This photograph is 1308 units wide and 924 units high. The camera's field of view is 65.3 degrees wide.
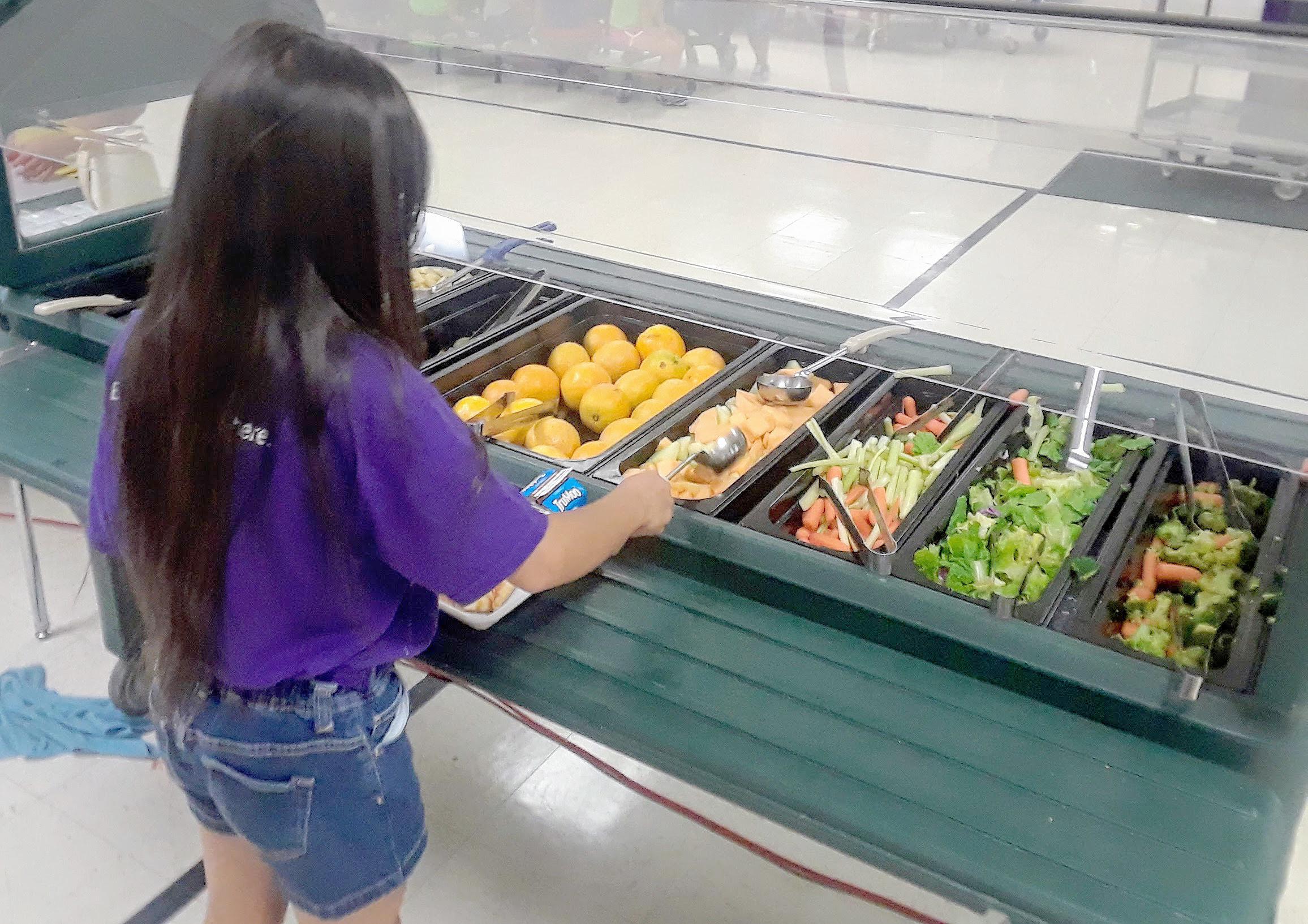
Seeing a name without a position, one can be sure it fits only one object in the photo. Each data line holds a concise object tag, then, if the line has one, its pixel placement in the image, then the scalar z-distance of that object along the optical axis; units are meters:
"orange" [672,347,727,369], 1.68
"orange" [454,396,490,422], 1.54
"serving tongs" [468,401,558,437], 1.49
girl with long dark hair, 0.85
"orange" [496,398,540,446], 1.56
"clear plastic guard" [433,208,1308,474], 1.00
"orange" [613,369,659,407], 1.62
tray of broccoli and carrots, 1.08
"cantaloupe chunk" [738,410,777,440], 1.48
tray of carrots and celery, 1.31
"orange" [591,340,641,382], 1.70
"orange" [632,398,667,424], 1.57
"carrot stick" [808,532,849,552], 1.28
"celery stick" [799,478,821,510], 1.36
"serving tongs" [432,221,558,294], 1.75
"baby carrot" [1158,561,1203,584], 1.19
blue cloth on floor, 1.91
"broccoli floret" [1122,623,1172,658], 1.10
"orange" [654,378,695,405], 1.60
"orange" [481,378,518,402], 1.61
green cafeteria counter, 0.90
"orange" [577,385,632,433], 1.61
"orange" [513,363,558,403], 1.65
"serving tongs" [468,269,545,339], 1.87
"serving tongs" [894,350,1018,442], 1.36
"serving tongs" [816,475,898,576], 1.17
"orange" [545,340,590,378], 1.72
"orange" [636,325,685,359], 1.72
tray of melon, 1.36
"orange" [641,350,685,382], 1.66
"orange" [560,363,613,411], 1.66
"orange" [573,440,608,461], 1.48
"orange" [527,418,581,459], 1.54
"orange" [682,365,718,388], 1.64
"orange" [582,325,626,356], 1.77
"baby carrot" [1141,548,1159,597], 1.20
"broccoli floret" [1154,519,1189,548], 1.25
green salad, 1.21
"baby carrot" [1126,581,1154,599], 1.18
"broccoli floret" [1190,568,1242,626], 1.12
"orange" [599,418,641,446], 1.51
